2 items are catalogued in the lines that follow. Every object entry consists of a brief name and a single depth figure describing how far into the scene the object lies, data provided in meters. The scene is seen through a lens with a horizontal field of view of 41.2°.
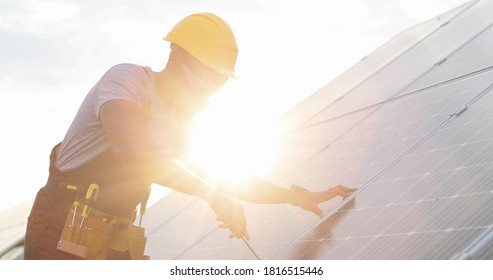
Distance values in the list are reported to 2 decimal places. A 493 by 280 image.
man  3.89
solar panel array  3.86
